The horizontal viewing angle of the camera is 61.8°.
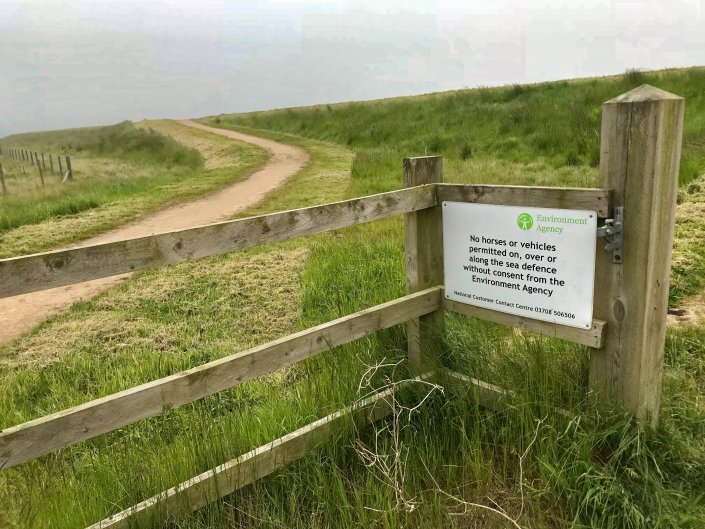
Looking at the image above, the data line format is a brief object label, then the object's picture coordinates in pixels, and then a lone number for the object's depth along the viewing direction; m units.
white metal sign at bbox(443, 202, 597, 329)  2.91
